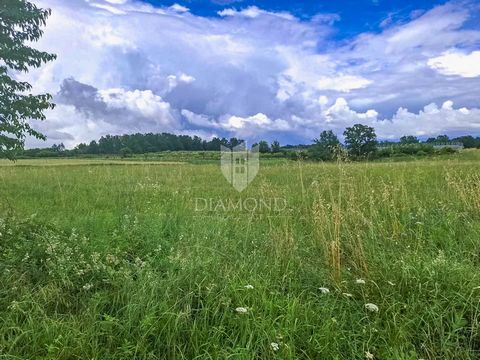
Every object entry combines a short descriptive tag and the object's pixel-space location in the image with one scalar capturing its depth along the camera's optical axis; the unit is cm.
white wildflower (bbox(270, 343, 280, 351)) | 224
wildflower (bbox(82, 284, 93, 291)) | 289
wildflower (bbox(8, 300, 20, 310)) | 253
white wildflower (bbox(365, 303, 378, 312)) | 260
